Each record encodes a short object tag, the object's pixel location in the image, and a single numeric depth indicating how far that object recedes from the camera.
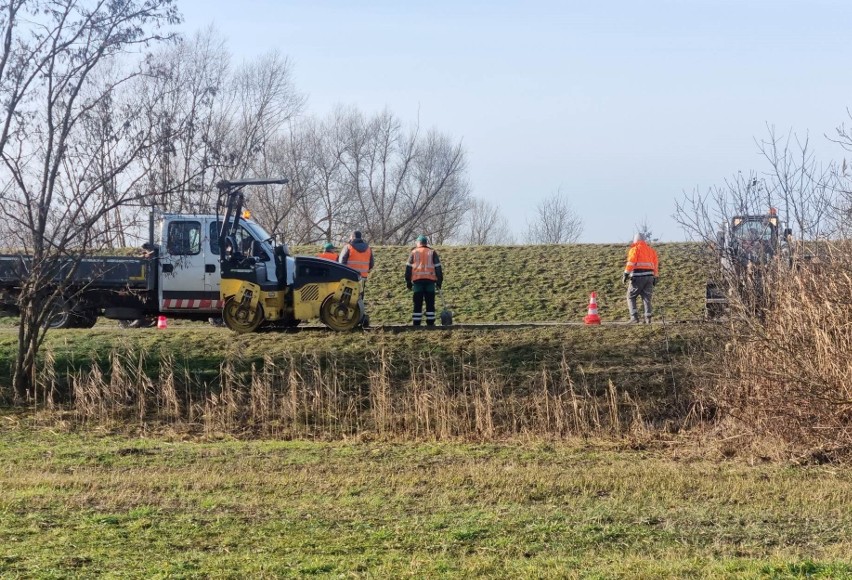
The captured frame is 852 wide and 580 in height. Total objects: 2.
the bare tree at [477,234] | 64.97
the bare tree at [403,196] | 55.03
